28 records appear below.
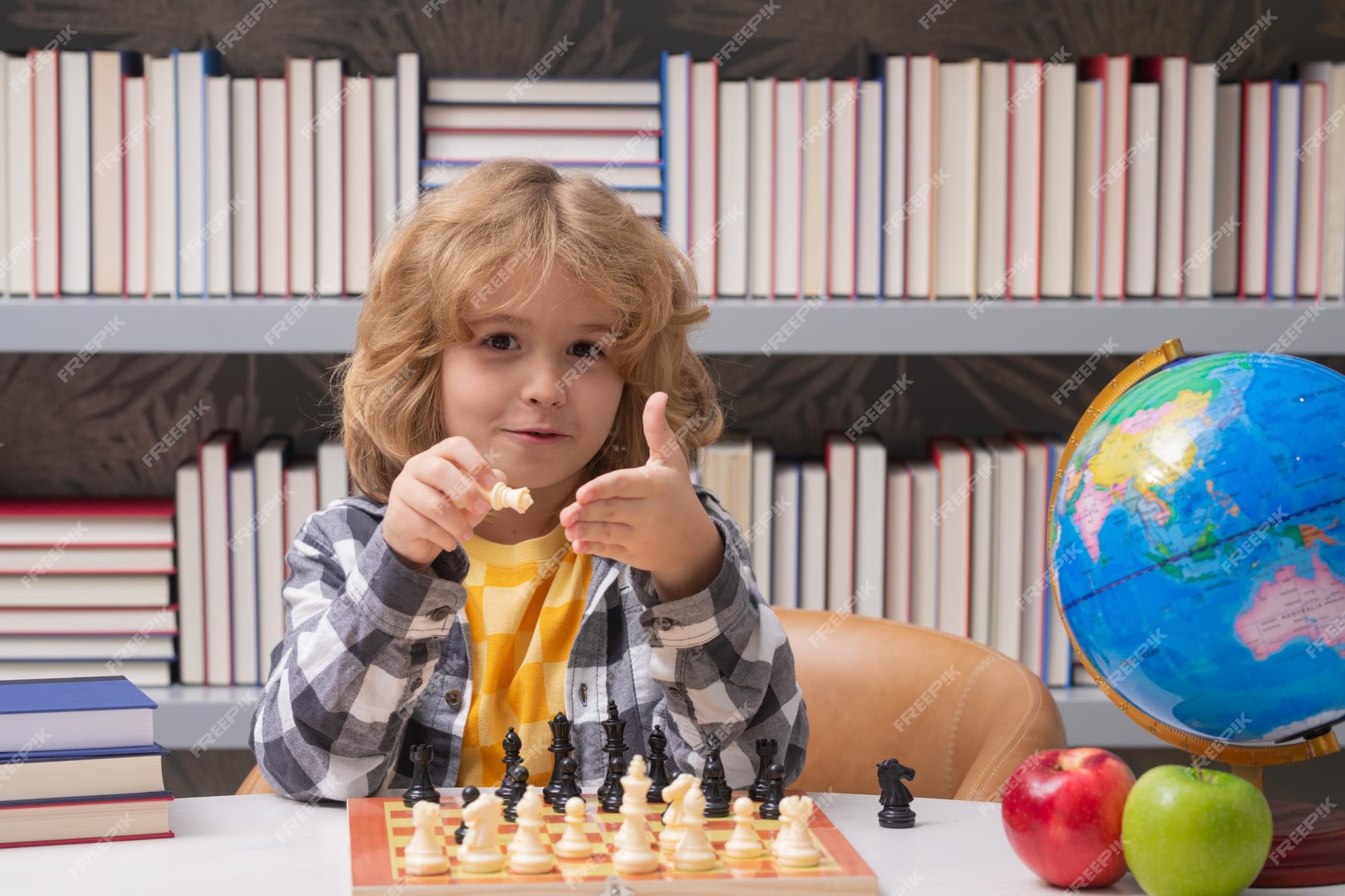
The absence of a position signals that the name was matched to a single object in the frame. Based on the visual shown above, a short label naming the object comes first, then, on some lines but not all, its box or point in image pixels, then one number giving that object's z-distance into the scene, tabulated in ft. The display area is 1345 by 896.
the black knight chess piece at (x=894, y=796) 5.90
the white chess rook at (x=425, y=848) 5.53
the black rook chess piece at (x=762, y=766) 5.96
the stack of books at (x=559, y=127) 7.85
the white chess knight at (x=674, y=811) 5.65
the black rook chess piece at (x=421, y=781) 5.98
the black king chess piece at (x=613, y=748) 5.95
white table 5.60
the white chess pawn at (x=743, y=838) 5.62
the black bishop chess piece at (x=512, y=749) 6.05
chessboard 5.49
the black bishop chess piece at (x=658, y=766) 5.97
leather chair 6.81
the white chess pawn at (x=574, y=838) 5.60
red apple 5.54
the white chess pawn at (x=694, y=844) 5.57
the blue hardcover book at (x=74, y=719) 5.75
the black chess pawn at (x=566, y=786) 5.89
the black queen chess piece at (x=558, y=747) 5.93
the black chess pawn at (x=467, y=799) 5.65
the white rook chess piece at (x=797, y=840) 5.58
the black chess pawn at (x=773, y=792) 5.86
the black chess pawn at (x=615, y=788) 5.91
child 6.08
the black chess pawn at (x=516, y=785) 5.93
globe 5.57
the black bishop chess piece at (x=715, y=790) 5.86
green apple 5.45
